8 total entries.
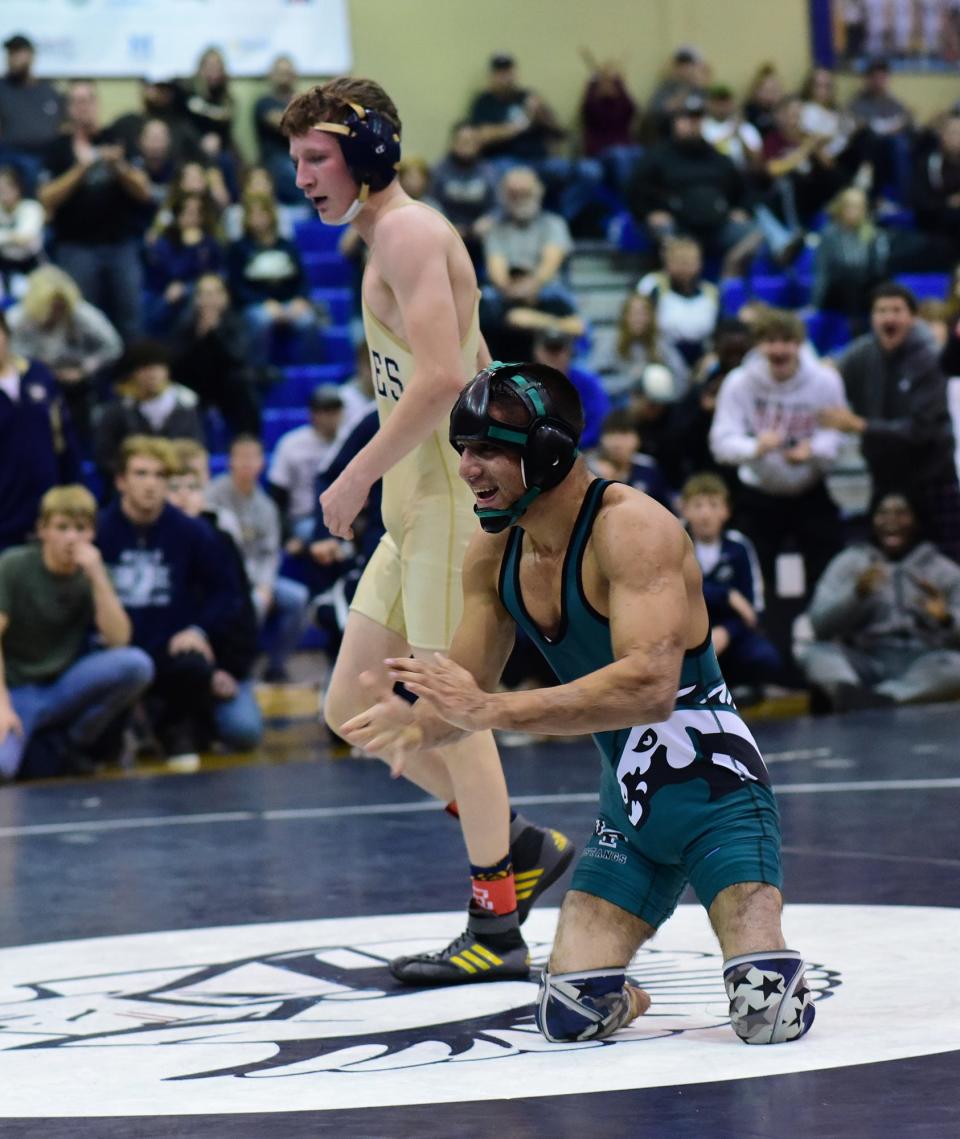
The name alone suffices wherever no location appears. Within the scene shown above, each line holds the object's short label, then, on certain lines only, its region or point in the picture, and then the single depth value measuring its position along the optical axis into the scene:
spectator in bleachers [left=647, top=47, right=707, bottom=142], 14.75
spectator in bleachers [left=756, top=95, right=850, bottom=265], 14.07
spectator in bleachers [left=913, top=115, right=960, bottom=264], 14.05
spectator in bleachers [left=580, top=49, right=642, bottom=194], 14.77
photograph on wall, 16.69
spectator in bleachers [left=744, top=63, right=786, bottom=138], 15.23
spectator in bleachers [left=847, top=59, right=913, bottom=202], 14.91
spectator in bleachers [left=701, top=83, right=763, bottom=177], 14.23
